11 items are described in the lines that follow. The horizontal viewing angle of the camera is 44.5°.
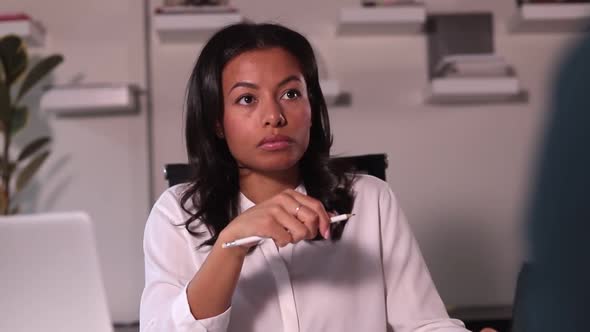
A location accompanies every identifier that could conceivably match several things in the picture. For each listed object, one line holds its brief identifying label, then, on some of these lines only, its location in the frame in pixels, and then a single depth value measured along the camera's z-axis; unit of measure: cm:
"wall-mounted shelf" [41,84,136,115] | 245
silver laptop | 75
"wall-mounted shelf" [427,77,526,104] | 249
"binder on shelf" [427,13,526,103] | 250
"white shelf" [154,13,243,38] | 247
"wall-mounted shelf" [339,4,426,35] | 249
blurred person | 39
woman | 106
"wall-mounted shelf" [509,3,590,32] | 248
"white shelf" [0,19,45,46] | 241
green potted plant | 231
